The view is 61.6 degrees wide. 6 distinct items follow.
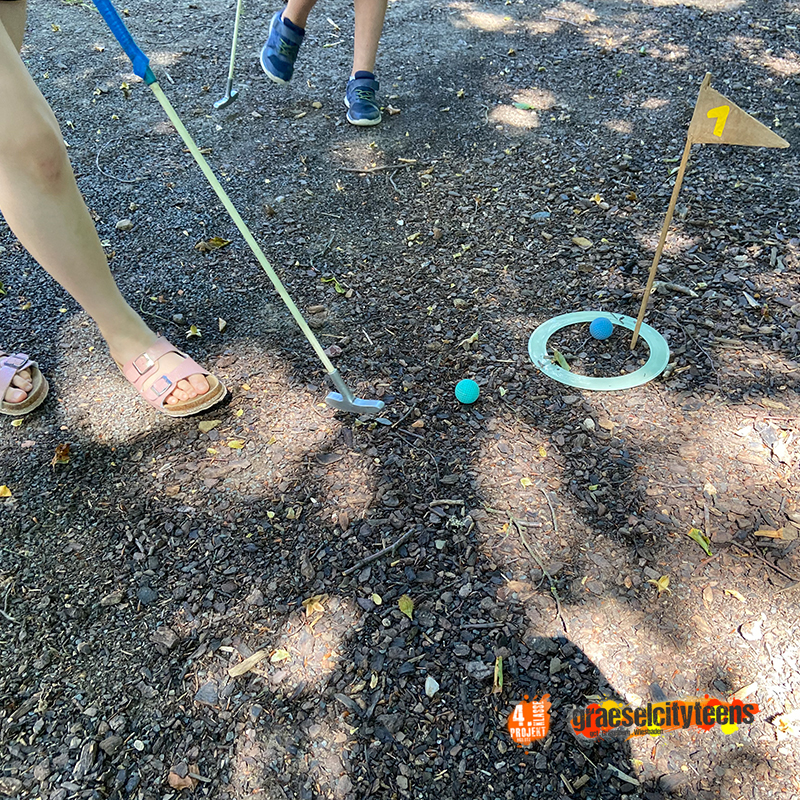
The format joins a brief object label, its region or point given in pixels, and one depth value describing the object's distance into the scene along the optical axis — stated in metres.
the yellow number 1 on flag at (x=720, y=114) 1.86
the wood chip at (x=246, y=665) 1.64
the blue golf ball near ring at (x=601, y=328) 2.46
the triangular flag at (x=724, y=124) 1.85
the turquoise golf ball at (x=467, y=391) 2.26
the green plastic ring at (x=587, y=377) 2.30
